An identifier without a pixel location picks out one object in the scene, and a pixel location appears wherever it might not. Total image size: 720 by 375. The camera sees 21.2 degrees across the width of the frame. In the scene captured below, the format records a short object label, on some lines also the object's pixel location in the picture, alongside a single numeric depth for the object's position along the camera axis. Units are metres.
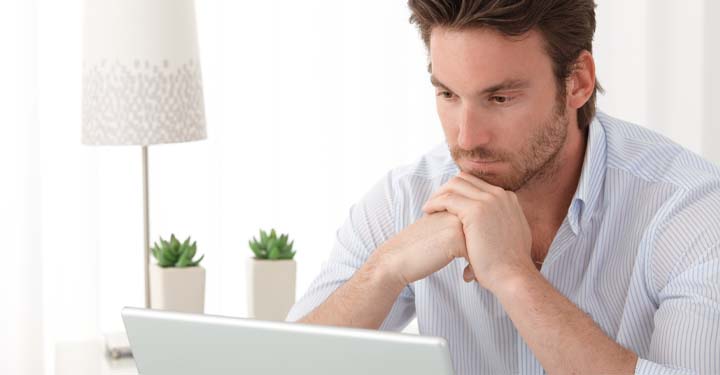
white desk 2.80
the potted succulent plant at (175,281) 2.89
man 2.33
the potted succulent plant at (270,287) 2.95
